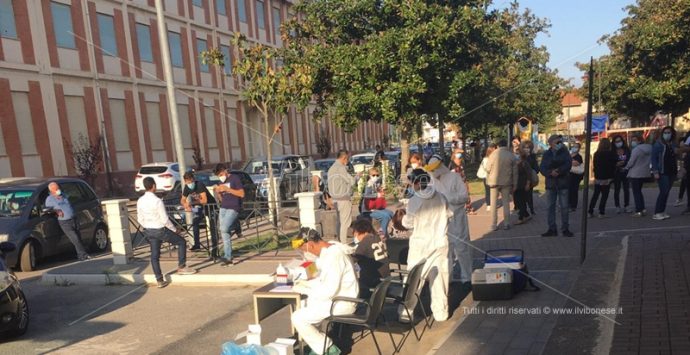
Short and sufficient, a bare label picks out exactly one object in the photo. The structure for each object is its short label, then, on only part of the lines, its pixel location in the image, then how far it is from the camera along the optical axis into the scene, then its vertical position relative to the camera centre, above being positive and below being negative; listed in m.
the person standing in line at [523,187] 10.73 -1.37
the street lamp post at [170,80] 10.47 +1.40
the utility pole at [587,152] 5.70 -0.41
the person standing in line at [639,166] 9.61 -0.98
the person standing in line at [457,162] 12.13 -0.82
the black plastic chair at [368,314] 4.34 -1.56
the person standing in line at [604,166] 10.23 -0.99
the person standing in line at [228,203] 8.43 -1.00
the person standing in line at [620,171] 10.86 -1.19
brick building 20.42 +3.36
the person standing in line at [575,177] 11.12 -1.30
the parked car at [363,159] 24.45 -1.22
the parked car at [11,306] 5.36 -1.60
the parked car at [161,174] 20.70 -1.07
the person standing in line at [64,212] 9.45 -1.06
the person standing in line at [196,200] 9.26 -0.99
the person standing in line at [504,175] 9.91 -1.00
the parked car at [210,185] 12.80 -1.20
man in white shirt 7.59 -1.09
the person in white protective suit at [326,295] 4.50 -1.43
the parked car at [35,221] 9.04 -1.22
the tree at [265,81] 10.52 +1.26
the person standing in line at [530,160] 11.50 -0.91
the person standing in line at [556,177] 8.73 -0.98
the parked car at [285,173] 17.33 -1.22
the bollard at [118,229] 9.07 -1.41
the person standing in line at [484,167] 10.91 -0.93
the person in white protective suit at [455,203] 6.32 -0.95
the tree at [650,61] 19.88 +2.50
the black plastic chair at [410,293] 4.79 -1.60
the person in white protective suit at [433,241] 5.34 -1.18
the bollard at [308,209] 8.73 -1.23
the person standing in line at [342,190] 8.52 -0.93
